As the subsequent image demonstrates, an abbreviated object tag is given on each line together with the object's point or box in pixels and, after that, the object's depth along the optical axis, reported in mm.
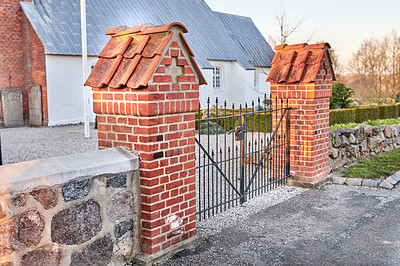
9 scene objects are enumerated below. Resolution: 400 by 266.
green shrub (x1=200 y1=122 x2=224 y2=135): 13515
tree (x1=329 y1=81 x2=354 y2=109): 18047
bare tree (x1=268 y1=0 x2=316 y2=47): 17781
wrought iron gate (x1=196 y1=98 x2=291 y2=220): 5535
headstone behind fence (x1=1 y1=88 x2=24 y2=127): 17516
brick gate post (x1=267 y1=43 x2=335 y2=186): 6152
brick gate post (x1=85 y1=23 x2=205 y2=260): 3477
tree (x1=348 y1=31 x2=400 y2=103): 27766
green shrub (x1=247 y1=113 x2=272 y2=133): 13969
